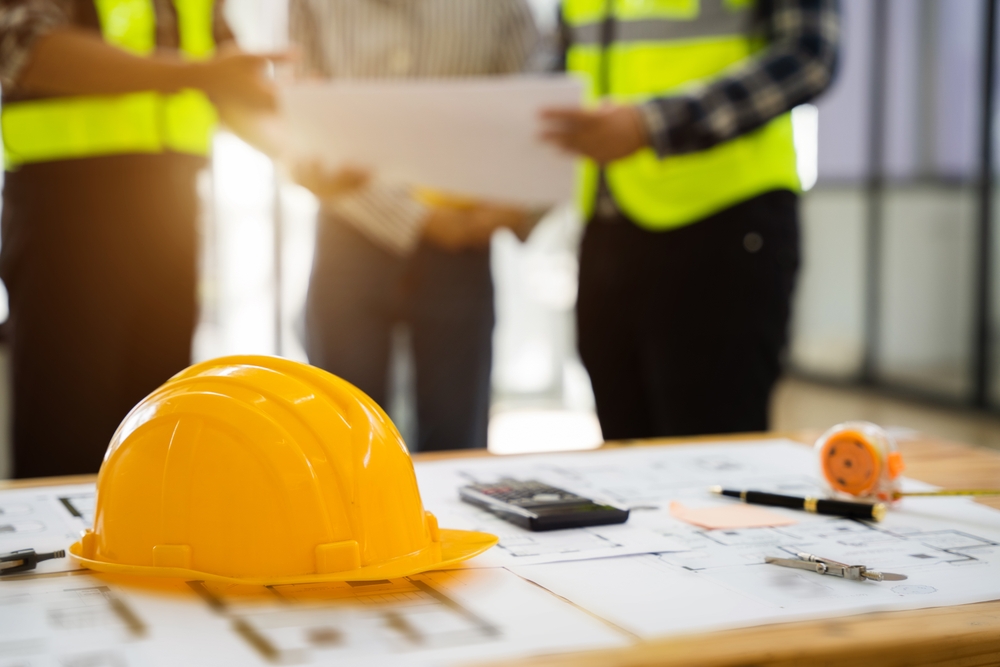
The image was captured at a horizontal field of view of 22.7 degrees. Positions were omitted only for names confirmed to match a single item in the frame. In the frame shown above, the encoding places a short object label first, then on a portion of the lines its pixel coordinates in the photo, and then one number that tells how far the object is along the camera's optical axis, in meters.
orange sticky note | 1.98
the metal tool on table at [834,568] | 1.85
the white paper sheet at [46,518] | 1.92
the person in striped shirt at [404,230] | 2.93
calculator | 1.96
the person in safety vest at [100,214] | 2.64
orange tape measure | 2.06
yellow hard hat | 1.82
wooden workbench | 1.72
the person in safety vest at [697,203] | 2.57
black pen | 1.99
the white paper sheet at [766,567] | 1.79
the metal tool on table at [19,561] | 1.85
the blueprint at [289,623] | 1.72
